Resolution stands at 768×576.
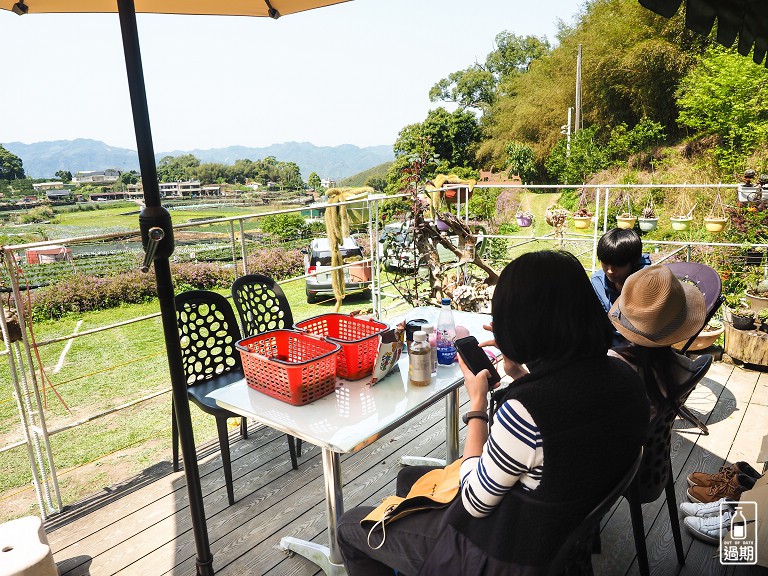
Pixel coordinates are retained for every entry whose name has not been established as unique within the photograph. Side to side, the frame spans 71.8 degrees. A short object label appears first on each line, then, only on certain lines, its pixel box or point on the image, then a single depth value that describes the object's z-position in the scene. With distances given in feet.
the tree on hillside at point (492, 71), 123.24
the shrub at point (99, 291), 36.17
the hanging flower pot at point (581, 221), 23.24
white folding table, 5.04
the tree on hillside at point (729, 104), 38.73
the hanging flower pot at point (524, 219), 27.81
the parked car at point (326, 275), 33.04
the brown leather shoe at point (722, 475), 6.76
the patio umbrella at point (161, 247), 3.42
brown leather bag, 4.27
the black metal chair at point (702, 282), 8.46
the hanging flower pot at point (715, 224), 17.42
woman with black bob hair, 3.30
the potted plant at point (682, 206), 32.87
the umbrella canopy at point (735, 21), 5.00
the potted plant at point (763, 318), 11.47
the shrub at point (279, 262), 40.55
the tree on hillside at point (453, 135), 99.05
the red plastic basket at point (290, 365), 5.57
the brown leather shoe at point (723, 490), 6.48
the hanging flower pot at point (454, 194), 15.76
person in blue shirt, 8.03
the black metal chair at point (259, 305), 8.55
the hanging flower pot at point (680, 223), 19.53
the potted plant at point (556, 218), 25.91
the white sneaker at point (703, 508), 6.50
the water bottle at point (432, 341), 6.34
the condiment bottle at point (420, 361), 5.87
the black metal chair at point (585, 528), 3.33
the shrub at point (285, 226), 50.18
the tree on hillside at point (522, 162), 74.18
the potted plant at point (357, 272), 32.89
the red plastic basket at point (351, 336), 6.13
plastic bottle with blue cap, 6.53
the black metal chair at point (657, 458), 5.20
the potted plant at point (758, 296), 12.32
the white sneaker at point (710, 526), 6.25
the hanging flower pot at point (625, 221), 20.86
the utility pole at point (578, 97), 63.57
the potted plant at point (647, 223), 20.30
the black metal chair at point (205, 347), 7.76
